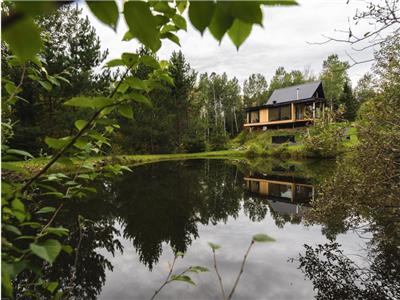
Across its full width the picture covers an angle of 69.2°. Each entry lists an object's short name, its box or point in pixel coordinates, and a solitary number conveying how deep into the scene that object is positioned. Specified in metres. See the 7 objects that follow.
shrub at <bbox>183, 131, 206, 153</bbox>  37.74
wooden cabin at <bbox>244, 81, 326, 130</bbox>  39.81
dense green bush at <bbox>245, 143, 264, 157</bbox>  31.36
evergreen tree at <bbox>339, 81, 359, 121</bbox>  43.92
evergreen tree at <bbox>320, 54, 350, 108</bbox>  53.63
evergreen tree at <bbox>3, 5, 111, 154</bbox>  18.36
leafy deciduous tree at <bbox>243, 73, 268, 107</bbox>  66.88
